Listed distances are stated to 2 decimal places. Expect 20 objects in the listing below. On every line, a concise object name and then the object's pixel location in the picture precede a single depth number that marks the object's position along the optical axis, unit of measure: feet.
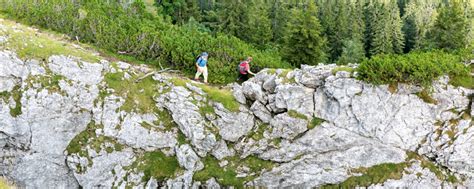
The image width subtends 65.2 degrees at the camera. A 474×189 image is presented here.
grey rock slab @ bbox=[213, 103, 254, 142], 71.51
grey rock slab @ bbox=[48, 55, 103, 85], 73.00
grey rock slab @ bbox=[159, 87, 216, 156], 71.10
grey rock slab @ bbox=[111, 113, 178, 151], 71.72
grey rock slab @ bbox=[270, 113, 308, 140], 69.21
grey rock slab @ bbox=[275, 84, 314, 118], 69.77
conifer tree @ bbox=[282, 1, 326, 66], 93.66
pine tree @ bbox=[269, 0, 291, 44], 139.78
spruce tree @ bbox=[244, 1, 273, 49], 125.39
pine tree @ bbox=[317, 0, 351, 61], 129.39
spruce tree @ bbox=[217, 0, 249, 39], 127.03
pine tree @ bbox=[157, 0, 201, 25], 149.38
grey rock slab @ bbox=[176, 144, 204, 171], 71.10
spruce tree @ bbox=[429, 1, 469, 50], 101.14
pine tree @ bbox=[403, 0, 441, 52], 131.75
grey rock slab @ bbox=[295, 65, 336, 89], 69.92
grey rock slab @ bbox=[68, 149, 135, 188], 70.08
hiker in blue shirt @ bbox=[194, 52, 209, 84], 79.61
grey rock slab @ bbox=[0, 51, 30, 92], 70.18
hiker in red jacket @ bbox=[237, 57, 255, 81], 82.17
